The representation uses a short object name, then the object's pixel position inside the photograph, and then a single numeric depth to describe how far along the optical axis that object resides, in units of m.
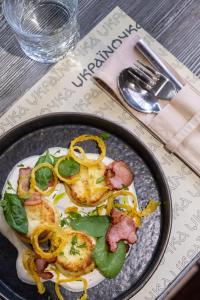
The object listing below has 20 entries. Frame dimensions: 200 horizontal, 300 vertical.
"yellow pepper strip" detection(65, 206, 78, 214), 0.81
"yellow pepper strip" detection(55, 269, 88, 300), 0.78
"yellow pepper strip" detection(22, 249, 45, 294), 0.78
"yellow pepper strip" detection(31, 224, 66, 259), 0.77
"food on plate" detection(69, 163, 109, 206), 0.80
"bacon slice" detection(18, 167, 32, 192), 0.81
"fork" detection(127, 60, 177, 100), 0.87
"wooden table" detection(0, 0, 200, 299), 0.91
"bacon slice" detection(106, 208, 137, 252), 0.78
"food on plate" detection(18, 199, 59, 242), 0.79
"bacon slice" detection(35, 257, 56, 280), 0.77
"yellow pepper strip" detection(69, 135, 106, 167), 0.81
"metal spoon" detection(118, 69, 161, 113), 0.87
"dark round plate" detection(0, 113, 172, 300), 0.80
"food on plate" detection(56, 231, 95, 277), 0.78
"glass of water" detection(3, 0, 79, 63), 0.88
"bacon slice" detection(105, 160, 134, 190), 0.80
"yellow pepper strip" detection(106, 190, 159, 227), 0.80
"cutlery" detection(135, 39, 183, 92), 0.87
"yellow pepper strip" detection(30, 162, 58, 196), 0.80
